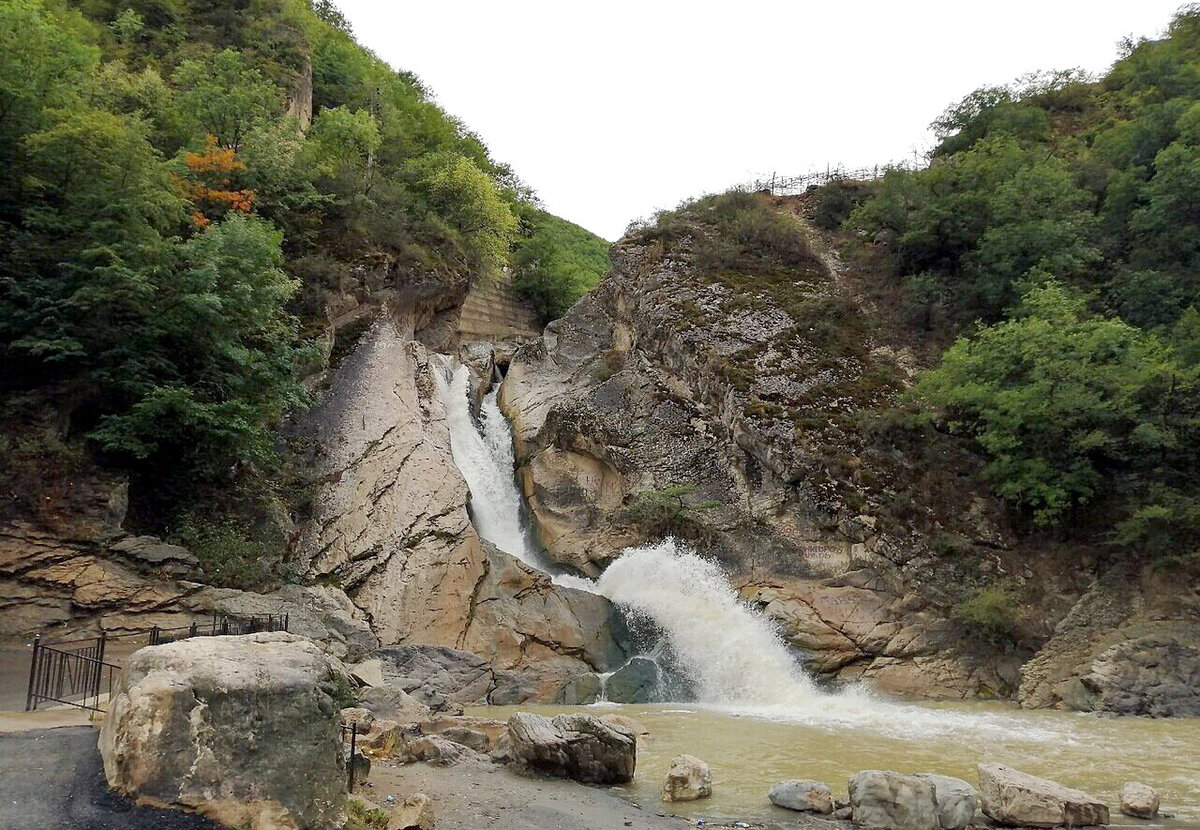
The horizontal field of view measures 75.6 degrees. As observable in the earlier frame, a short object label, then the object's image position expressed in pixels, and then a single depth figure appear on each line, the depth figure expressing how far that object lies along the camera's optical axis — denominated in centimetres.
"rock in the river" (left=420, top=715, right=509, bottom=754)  1100
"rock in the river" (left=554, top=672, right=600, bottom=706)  1722
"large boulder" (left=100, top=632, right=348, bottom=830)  609
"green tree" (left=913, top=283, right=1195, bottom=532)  1902
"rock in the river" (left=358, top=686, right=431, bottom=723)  1203
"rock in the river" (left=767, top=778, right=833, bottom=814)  895
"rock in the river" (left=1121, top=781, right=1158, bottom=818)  879
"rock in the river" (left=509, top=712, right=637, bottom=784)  988
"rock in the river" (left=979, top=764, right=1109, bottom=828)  841
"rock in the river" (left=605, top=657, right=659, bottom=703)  1772
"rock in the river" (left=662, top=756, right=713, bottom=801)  929
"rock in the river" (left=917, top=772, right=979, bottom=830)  836
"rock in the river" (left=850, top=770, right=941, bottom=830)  841
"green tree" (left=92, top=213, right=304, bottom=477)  1545
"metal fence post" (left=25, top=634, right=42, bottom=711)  982
